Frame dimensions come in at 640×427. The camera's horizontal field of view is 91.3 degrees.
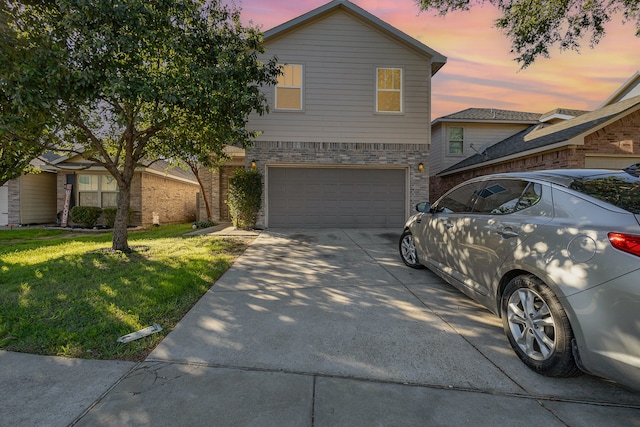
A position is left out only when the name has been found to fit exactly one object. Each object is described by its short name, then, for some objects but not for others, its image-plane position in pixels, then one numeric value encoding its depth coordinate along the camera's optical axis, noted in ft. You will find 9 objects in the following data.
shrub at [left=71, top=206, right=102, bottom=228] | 44.57
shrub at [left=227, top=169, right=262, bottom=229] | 33.94
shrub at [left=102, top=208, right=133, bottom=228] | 45.24
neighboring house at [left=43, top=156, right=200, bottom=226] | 46.57
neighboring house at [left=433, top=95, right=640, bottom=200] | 29.55
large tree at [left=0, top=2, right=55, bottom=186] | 14.70
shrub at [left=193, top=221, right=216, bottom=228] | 42.98
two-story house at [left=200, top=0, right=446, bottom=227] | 35.12
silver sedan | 6.35
